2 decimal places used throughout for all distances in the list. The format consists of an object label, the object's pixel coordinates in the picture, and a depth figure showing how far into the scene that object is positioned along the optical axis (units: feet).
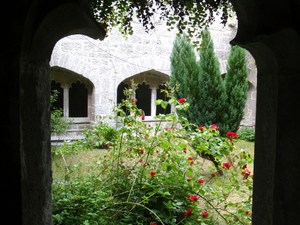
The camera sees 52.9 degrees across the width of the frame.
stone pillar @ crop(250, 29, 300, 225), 3.19
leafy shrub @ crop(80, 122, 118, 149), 11.10
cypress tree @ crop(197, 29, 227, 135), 20.51
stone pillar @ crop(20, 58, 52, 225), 2.98
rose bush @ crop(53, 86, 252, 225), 6.12
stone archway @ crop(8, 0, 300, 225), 2.84
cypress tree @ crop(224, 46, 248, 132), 20.69
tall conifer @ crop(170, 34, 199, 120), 21.28
